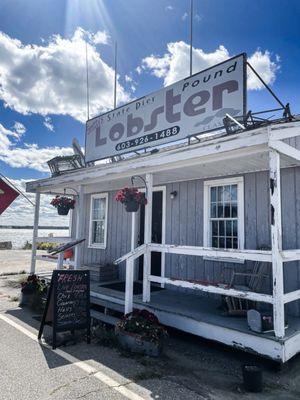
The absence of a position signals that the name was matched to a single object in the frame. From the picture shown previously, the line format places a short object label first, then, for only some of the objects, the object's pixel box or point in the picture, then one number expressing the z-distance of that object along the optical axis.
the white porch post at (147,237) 6.02
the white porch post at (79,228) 8.09
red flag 5.47
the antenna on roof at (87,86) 10.59
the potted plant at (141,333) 4.61
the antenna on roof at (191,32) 7.71
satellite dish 9.91
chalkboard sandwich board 5.09
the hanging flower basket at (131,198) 6.47
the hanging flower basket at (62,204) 9.15
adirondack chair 5.29
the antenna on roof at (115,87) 9.91
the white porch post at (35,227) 9.40
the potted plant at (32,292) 7.46
